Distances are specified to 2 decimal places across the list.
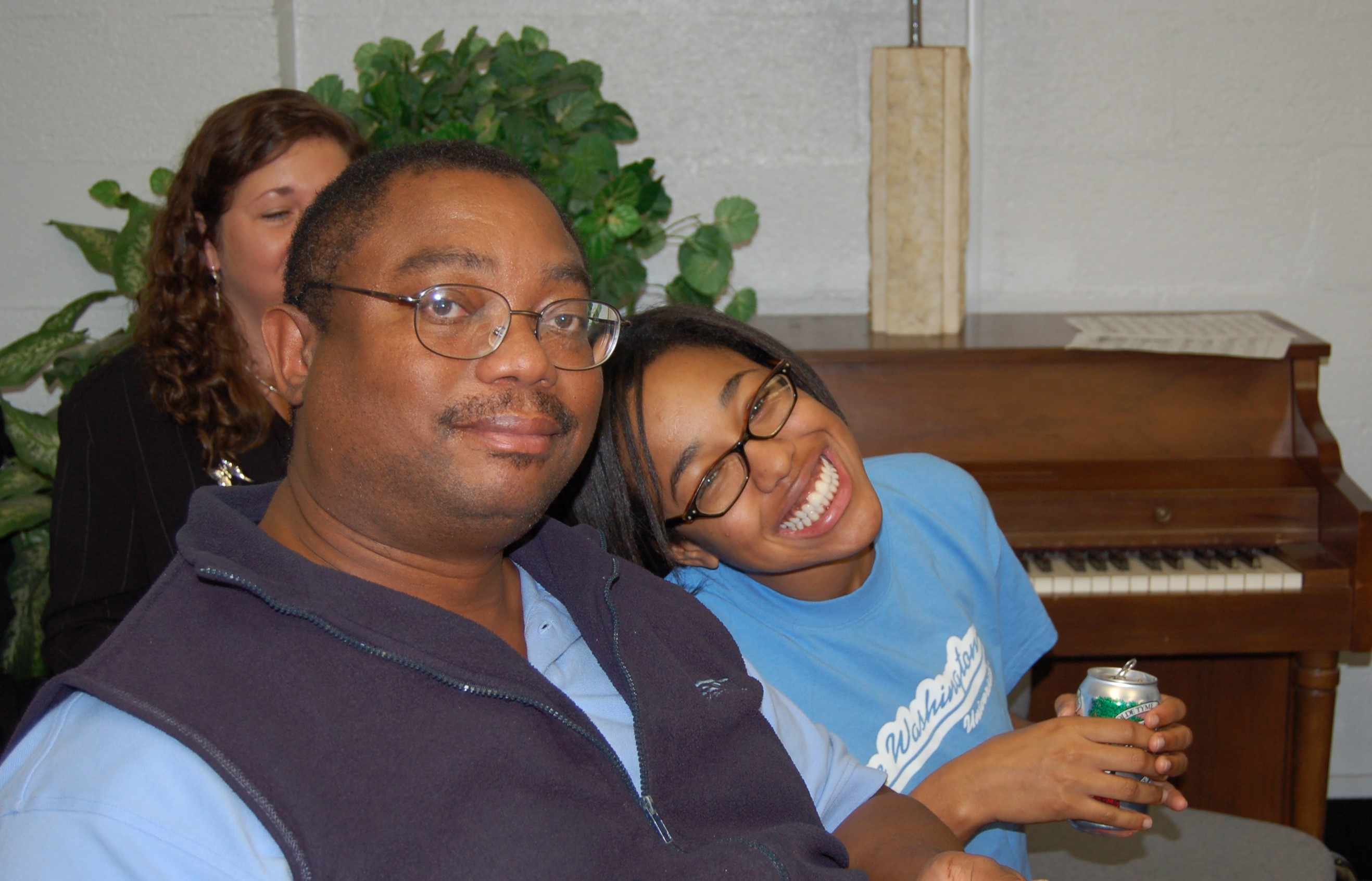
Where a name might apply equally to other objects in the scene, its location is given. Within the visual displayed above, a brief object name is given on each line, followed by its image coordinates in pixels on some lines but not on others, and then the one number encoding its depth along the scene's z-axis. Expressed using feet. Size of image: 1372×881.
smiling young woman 4.10
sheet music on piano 7.07
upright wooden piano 6.68
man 2.19
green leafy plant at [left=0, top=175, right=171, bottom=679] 6.97
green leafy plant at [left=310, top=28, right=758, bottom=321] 7.13
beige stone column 7.27
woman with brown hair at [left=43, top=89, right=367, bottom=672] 5.32
